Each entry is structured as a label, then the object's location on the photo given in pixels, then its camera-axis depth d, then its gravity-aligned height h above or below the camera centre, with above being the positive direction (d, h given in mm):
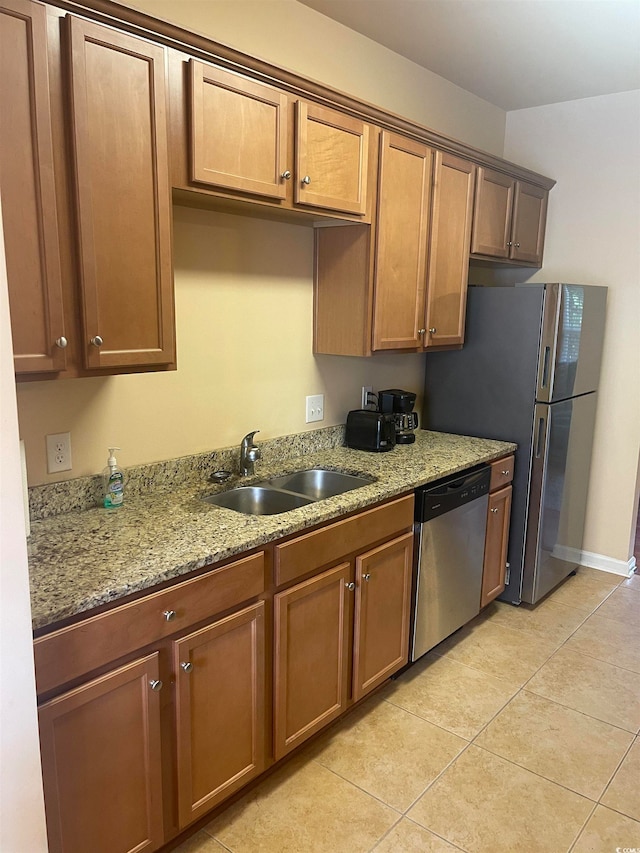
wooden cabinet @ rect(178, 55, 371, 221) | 1852 +565
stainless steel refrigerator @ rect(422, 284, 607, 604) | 3121 -402
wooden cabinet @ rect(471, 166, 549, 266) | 3186 +557
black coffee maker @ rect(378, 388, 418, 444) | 3135 -455
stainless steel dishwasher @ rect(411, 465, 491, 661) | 2604 -1042
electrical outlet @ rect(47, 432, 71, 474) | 1955 -448
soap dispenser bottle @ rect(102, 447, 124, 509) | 2053 -578
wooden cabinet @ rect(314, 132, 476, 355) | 2623 +253
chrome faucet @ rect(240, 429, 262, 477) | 2479 -559
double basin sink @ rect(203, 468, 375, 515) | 2385 -709
